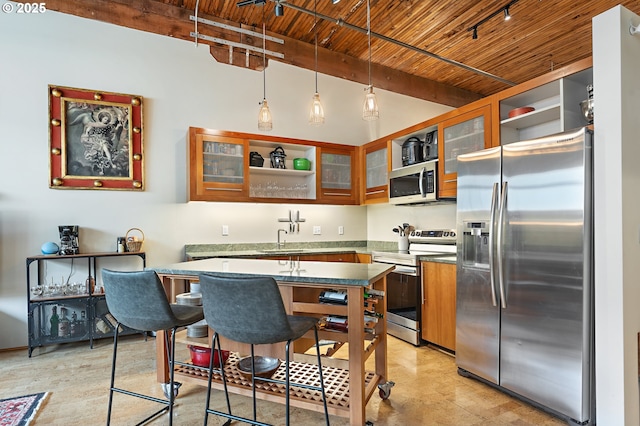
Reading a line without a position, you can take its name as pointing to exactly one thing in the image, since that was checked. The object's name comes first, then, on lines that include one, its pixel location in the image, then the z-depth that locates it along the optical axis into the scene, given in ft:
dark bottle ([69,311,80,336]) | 11.44
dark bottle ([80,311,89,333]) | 11.54
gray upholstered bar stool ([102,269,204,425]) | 6.08
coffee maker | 11.47
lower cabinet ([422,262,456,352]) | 10.34
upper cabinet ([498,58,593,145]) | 8.36
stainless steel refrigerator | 6.76
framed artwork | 12.02
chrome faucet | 15.48
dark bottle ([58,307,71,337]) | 11.33
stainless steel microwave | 12.26
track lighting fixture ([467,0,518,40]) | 12.18
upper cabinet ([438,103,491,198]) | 10.53
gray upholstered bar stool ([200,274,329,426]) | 5.35
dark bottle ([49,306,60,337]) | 11.39
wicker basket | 12.44
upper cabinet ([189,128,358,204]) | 13.04
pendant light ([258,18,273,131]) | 9.71
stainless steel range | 11.48
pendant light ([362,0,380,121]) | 8.79
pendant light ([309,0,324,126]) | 9.23
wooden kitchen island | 6.45
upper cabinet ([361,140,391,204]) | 14.62
